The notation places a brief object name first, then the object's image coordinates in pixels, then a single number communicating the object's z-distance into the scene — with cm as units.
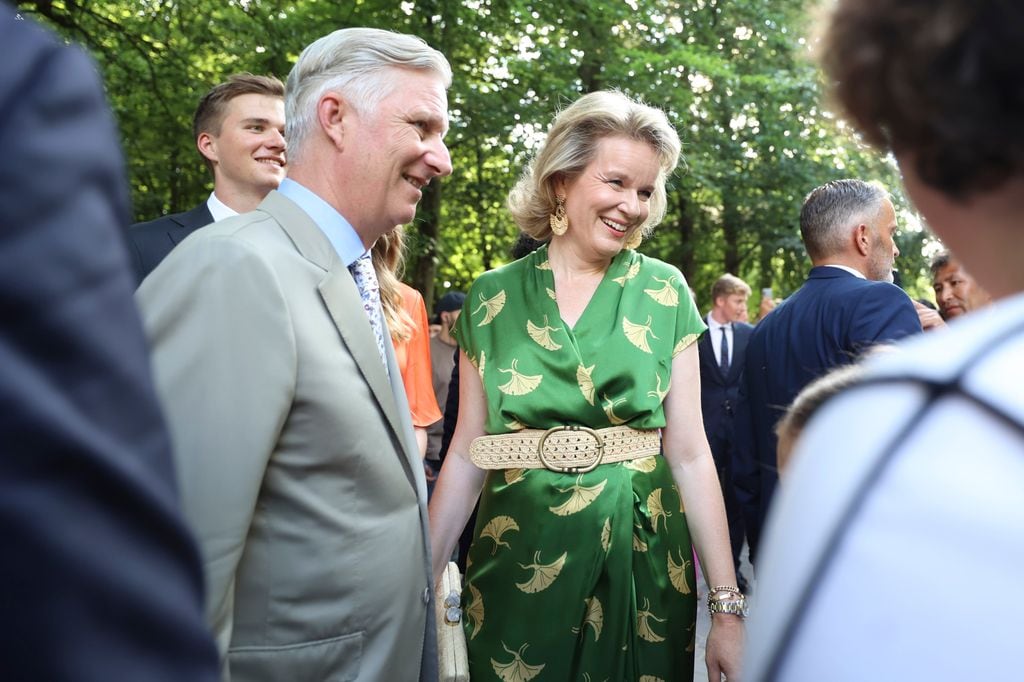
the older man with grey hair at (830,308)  412
